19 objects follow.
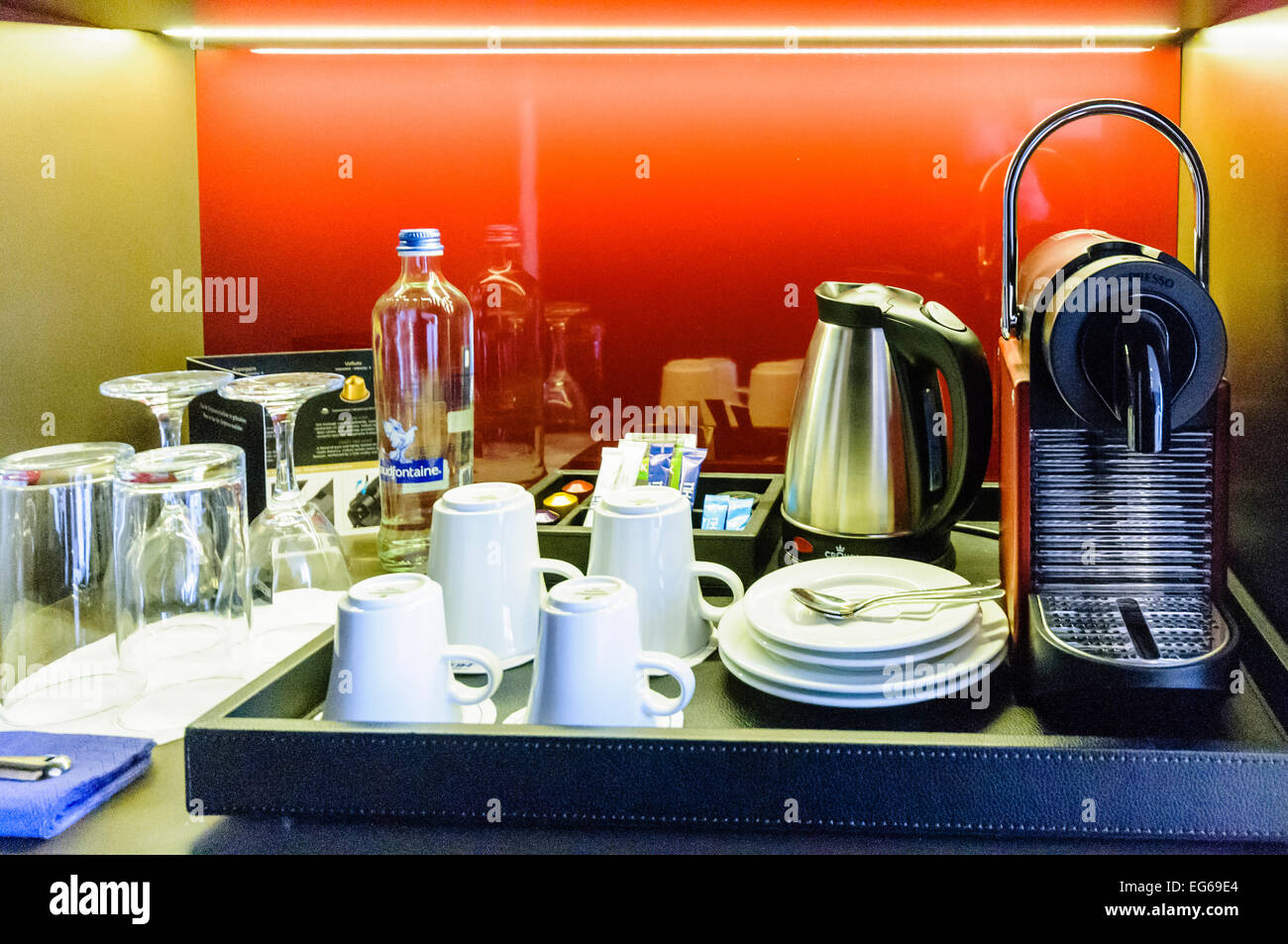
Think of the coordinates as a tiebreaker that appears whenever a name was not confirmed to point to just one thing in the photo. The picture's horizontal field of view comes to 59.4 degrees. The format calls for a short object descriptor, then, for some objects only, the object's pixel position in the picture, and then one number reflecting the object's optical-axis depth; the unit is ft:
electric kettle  3.62
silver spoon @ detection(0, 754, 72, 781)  2.43
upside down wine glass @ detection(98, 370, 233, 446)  3.27
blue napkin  2.31
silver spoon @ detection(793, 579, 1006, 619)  2.89
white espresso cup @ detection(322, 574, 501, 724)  2.48
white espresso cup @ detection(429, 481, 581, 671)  3.02
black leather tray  2.23
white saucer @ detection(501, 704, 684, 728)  2.70
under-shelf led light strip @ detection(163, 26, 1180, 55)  4.36
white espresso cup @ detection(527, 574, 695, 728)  2.46
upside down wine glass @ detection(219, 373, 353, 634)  3.33
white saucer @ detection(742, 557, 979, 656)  2.72
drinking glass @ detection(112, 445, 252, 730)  2.94
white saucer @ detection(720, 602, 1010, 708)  2.63
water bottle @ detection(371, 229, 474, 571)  4.00
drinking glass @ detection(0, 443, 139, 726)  2.97
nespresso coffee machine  2.46
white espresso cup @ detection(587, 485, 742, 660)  3.07
